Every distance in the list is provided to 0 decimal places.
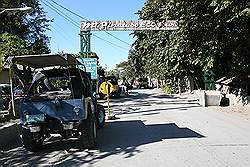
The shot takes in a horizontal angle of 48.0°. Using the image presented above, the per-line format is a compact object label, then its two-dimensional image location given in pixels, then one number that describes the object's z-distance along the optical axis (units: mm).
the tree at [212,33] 14359
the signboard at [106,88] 13021
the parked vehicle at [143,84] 54322
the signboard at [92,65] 16189
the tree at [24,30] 19351
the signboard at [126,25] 16071
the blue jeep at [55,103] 7081
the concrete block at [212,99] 15939
